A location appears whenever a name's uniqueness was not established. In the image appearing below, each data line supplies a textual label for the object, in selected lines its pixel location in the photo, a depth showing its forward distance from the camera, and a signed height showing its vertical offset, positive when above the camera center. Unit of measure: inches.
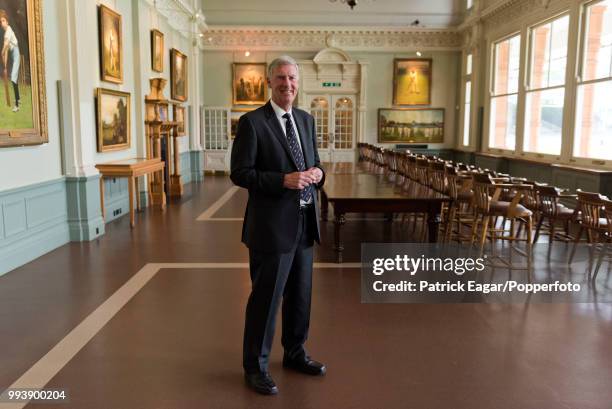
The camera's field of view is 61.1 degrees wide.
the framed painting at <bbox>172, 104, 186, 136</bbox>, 544.7 +20.4
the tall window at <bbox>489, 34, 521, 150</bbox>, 545.6 +46.2
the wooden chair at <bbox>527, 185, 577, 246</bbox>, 270.2 -38.7
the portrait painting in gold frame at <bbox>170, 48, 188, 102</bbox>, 545.0 +65.0
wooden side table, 331.6 -23.2
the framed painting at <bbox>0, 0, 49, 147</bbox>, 233.1 +27.3
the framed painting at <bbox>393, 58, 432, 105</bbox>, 725.3 +76.4
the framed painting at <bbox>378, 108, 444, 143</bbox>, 733.9 +15.4
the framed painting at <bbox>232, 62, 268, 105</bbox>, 725.9 +76.7
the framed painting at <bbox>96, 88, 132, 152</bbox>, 339.9 +10.3
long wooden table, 253.0 -33.2
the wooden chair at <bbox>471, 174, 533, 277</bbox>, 232.1 -32.5
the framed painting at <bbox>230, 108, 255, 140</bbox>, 725.3 +26.4
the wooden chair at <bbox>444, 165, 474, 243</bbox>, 291.3 -34.3
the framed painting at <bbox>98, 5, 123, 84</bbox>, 347.6 +62.0
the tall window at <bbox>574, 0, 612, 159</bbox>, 374.9 +36.8
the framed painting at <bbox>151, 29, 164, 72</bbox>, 461.4 +75.6
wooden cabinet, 437.8 -1.3
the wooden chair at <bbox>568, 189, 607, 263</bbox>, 225.3 -33.4
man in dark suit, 120.1 -16.5
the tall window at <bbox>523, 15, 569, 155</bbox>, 445.7 +44.5
